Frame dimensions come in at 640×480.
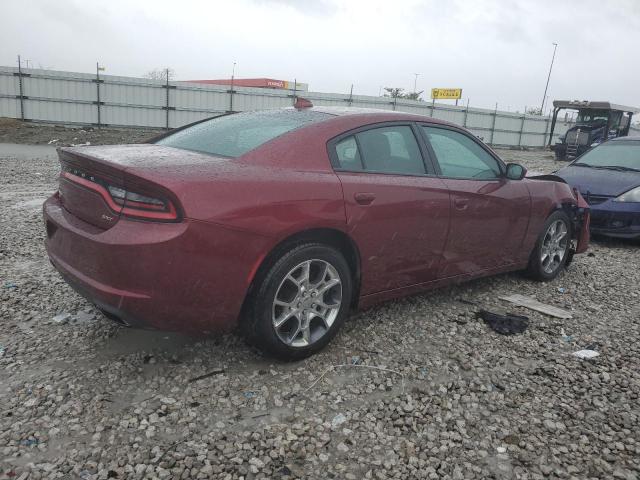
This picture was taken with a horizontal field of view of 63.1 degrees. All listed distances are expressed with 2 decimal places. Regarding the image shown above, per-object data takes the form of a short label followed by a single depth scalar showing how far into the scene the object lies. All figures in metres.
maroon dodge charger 2.53
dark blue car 6.55
